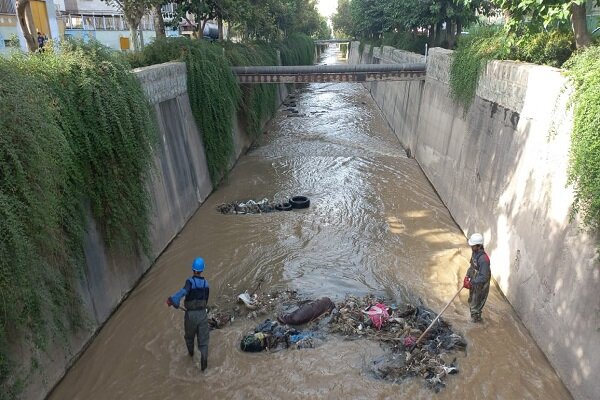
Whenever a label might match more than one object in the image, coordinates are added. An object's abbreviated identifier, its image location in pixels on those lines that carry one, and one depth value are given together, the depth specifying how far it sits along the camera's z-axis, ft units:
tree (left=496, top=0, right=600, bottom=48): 27.25
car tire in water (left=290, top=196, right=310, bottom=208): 44.91
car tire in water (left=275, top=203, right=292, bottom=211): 44.57
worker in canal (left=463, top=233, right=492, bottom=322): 25.08
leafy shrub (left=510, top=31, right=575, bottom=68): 32.86
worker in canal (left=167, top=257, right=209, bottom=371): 21.25
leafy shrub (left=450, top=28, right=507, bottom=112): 38.32
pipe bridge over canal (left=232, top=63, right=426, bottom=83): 58.54
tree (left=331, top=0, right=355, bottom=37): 191.31
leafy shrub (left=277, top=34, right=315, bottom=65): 119.24
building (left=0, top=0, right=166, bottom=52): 103.94
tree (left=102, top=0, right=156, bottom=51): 49.06
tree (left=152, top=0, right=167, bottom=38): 52.62
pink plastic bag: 26.20
